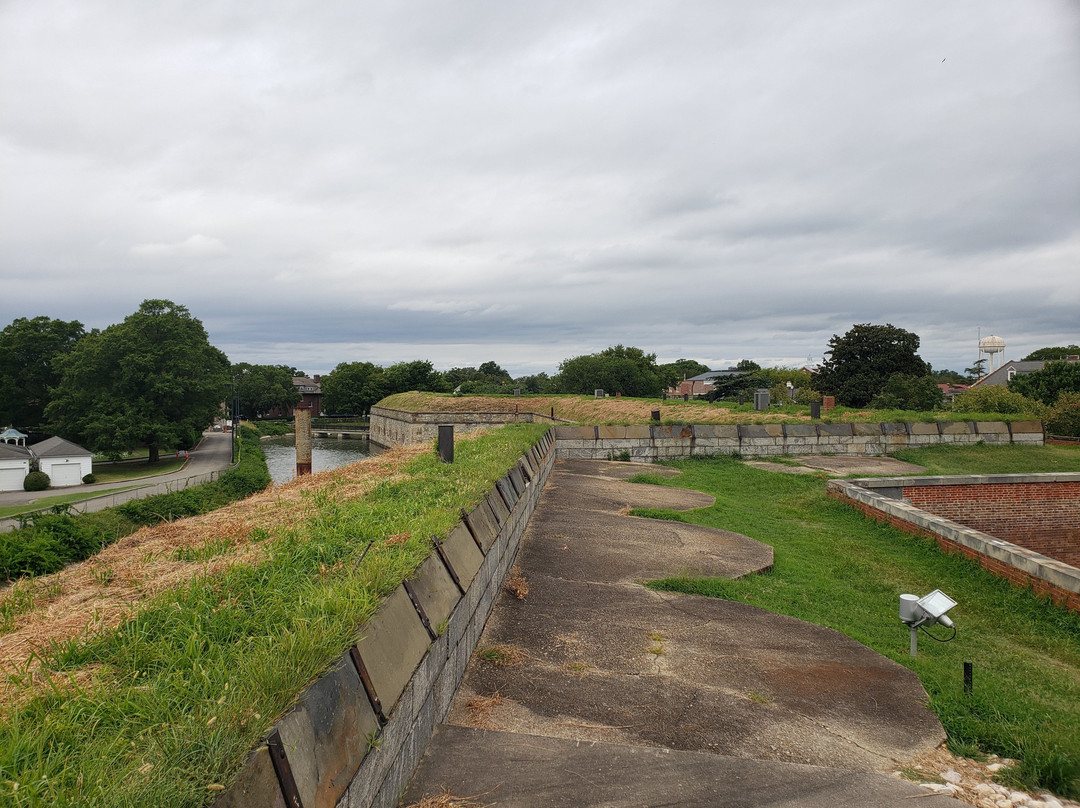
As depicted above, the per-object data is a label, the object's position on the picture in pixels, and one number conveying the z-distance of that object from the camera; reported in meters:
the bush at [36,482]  37.66
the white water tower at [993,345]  75.62
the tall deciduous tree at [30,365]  53.50
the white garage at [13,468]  38.00
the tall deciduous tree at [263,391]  95.45
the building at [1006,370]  73.40
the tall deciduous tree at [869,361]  48.06
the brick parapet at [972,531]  6.81
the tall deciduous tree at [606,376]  65.12
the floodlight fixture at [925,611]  4.69
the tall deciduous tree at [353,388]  83.75
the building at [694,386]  103.19
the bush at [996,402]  27.45
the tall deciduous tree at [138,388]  44.75
